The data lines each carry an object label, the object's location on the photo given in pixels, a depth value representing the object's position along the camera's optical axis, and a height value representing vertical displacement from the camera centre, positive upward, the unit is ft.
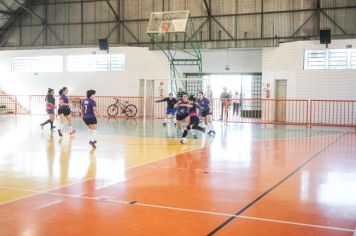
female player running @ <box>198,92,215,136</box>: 63.52 -0.49
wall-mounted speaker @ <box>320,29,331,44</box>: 82.94 +12.52
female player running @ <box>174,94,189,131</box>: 55.62 -0.51
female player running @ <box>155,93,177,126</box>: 74.02 -0.52
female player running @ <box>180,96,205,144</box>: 56.08 -1.24
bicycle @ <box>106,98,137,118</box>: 101.45 -0.95
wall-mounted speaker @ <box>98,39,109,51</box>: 104.12 +13.72
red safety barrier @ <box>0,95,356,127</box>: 84.64 -0.84
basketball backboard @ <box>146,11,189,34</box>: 88.39 +16.13
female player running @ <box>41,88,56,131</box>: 63.36 +0.12
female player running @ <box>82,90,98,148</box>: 47.85 -0.88
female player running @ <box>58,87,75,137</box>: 59.02 -0.33
